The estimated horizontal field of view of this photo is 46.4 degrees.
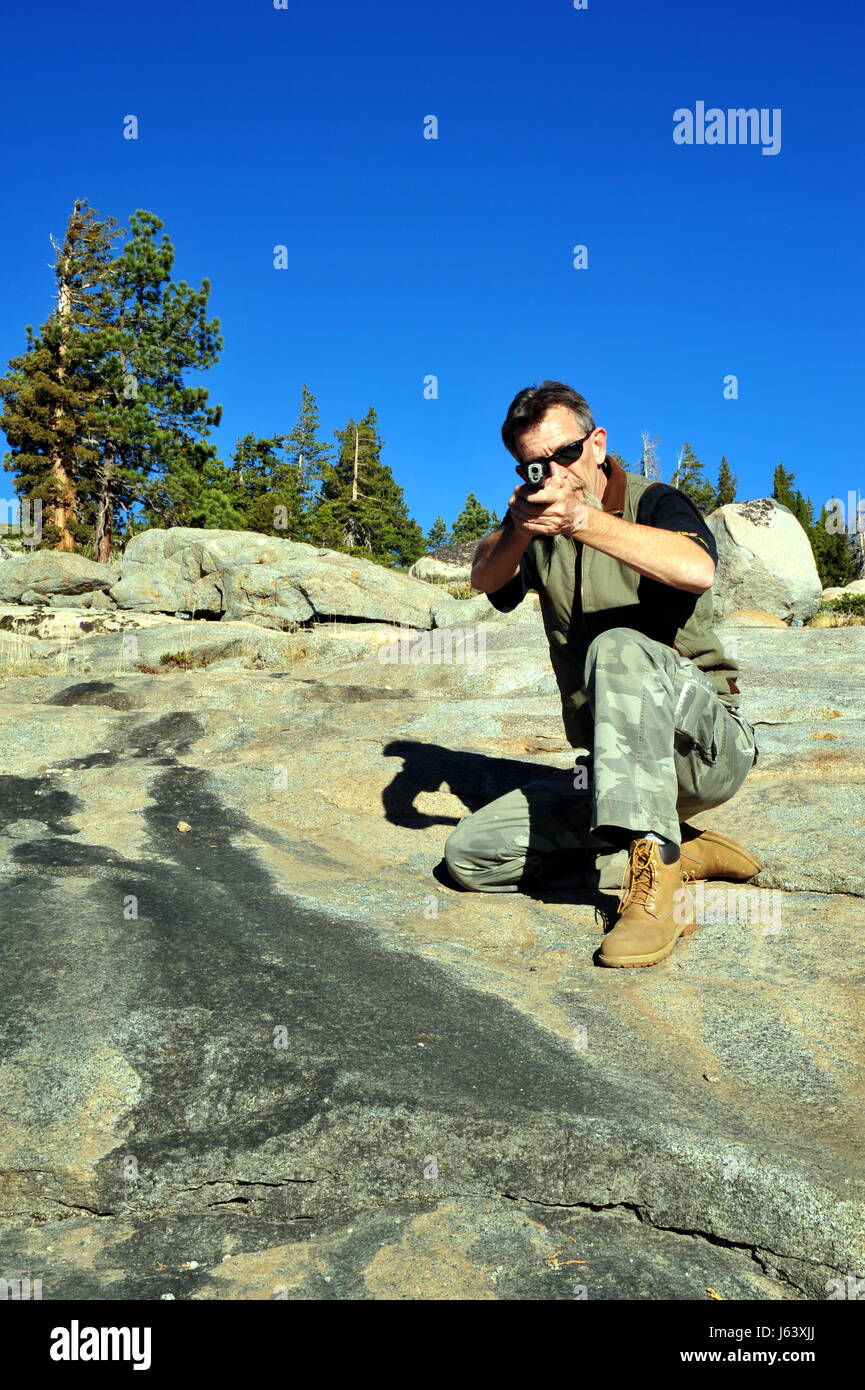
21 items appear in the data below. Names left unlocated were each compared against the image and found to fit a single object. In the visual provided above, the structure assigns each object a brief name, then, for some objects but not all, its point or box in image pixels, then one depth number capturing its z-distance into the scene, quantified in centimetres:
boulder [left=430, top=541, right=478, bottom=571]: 2805
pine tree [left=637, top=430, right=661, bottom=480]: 6804
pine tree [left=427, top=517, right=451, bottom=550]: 6625
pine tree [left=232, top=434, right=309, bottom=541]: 4434
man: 357
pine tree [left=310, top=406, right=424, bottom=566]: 5288
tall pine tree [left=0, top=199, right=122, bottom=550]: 3256
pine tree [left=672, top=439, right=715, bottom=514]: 6750
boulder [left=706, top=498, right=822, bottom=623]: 1730
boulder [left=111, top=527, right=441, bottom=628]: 1697
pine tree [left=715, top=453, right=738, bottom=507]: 7406
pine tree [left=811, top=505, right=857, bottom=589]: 5268
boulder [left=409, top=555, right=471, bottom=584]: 2697
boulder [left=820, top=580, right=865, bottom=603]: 2819
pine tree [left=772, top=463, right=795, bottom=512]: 6228
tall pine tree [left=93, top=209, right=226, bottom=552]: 3347
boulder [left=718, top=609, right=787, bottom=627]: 1487
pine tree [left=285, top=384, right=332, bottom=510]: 6024
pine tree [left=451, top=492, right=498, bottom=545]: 6156
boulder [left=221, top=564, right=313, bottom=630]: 1684
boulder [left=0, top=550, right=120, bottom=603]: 2066
